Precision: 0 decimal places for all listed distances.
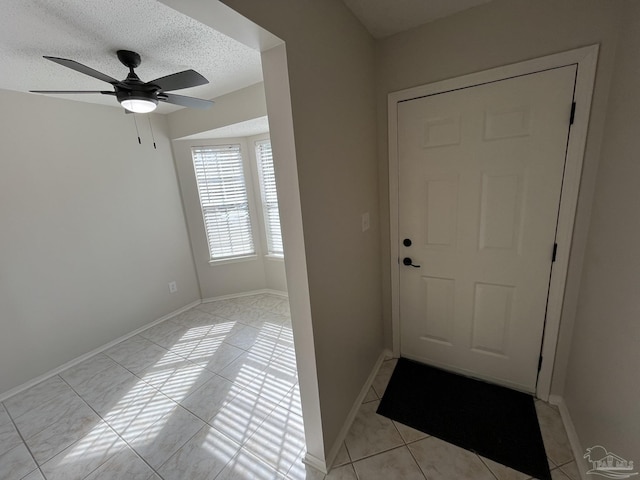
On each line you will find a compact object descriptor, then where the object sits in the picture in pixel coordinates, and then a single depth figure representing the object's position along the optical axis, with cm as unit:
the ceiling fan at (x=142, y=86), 161
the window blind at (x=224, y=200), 346
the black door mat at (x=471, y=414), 144
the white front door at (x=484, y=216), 148
